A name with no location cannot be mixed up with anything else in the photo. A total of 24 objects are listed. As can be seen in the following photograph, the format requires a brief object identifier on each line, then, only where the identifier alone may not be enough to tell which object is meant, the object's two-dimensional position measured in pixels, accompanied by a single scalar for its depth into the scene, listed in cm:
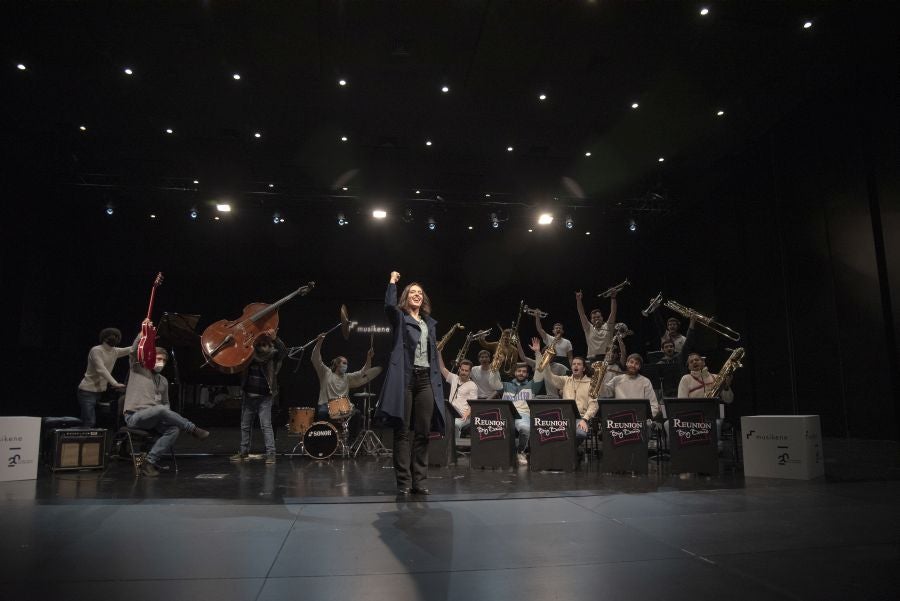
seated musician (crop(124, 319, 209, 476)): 644
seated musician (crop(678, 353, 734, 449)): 718
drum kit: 785
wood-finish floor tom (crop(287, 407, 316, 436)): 828
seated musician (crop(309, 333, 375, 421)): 819
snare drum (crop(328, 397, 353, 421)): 802
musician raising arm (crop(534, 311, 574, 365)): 994
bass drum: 783
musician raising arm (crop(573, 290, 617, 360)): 966
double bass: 798
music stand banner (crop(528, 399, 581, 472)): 643
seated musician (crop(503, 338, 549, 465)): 774
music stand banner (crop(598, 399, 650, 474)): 614
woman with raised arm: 447
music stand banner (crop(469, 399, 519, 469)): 673
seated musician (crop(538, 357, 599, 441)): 765
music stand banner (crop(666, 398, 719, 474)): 601
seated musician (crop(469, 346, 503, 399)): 859
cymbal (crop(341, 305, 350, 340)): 704
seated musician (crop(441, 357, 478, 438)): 802
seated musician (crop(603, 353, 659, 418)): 709
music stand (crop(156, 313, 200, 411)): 932
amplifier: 645
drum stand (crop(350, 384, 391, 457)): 841
